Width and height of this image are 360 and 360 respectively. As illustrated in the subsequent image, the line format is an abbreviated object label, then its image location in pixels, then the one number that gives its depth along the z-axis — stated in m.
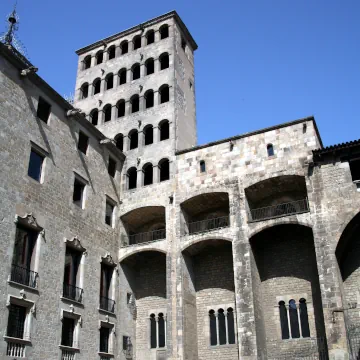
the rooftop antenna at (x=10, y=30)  31.70
